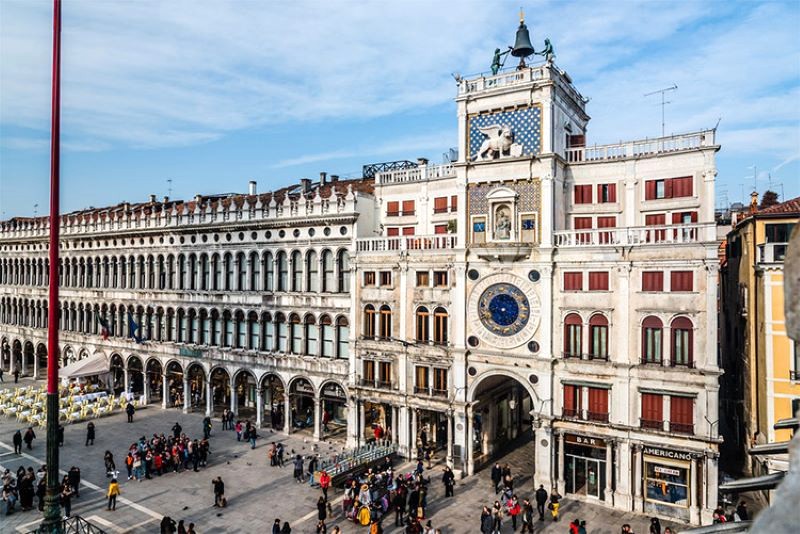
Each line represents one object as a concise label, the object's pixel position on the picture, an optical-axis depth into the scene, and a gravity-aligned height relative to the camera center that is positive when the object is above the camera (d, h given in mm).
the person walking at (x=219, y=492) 26422 -11152
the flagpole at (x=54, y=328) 15641 -1841
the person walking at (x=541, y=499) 25562 -11126
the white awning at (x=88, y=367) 46375 -8722
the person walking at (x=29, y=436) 34562 -10892
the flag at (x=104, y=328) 47344 -5258
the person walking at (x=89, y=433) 35562 -10978
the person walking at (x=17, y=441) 33812 -10947
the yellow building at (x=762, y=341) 25547 -3602
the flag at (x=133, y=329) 46406 -5173
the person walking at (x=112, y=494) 25969 -11030
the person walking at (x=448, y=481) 28172 -11276
